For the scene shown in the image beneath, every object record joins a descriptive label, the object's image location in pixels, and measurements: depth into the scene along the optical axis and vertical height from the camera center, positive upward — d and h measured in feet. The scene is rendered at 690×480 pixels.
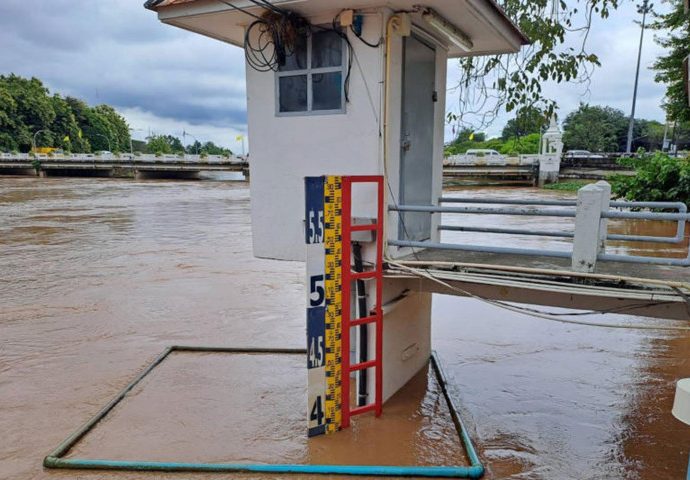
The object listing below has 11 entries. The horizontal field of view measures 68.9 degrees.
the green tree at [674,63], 64.49 +12.26
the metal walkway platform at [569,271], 12.25 -3.21
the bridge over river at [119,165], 159.94 -4.27
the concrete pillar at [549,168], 123.13 -3.40
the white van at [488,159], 131.03 -1.32
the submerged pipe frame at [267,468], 14.55 -9.09
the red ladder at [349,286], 14.56 -3.98
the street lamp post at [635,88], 105.89 +15.74
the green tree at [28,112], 226.99 +18.40
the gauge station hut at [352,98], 14.92 +1.75
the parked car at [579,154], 131.03 -0.05
